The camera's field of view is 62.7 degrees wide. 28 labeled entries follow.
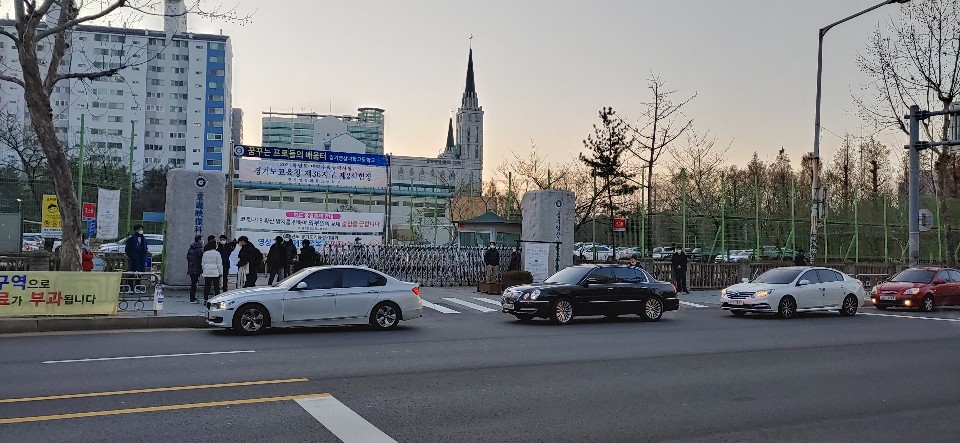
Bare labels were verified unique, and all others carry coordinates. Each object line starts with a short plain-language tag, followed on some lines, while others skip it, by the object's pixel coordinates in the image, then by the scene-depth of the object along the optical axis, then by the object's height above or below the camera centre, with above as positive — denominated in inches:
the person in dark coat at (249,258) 828.0 -1.5
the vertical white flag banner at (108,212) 925.2 +50.4
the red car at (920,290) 947.3 -28.3
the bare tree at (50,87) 756.6 +162.5
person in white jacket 764.0 -9.8
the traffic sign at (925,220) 1123.3 +66.4
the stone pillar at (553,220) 1133.1 +58.9
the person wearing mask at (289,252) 898.1 +6.3
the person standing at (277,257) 849.5 -0.1
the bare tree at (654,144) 1503.4 +226.9
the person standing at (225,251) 806.5 +5.4
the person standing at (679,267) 1103.0 -6.5
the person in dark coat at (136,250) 802.8 +4.9
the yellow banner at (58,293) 609.0 -31.0
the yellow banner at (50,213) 953.5 +49.4
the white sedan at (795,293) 809.5 -29.8
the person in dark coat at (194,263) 792.3 -7.4
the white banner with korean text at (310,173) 1063.0 +117.7
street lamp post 1068.5 +94.7
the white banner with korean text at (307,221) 1072.8 +51.5
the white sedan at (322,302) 593.3 -34.9
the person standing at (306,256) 915.4 +1.6
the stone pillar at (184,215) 894.4 +47.0
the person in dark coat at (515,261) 1151.6 -0.8
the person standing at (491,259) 1103.6 +1.5
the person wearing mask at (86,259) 811.1 -5.0
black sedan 715.4 -31.6
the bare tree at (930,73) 1385.3 +347.5
